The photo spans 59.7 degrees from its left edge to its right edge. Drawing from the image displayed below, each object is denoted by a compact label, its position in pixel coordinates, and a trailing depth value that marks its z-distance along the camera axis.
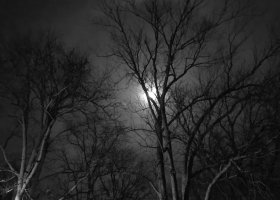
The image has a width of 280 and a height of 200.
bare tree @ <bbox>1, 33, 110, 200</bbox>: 9.93
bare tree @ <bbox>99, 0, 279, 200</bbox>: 8.24
